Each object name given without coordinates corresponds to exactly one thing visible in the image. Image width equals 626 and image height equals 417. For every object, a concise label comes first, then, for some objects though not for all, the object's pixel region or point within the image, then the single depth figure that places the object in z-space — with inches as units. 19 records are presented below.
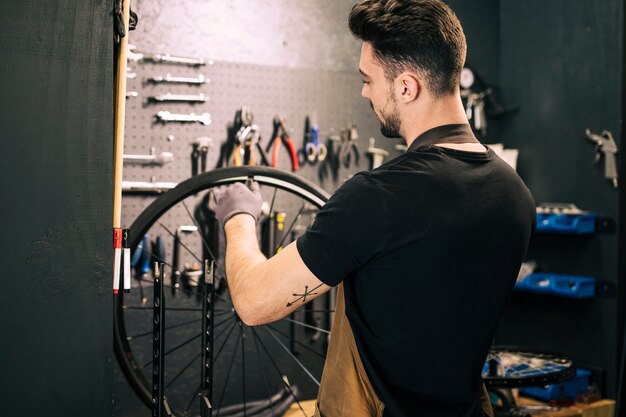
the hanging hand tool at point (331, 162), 152.2
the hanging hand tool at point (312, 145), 148.1
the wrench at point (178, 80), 133.7
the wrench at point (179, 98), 133.6
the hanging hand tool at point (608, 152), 148.3
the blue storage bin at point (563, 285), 148.6
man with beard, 56.6
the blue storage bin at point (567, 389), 146.5
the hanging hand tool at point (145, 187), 129.8
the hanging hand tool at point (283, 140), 144.9
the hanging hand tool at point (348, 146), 152.2
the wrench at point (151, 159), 131.2
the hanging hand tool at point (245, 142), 135.9
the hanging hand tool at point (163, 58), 131.6
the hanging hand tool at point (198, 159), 137.3
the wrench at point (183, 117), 133.9
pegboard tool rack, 132.9
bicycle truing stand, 73.5
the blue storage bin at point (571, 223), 148.6
